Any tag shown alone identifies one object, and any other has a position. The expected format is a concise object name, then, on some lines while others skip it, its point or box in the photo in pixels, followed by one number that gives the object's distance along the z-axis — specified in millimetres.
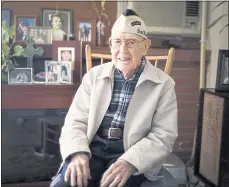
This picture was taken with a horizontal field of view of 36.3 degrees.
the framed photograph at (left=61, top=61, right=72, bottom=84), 2031
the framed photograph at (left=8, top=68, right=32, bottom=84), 1993
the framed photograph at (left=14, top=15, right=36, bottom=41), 2162
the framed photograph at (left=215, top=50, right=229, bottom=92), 1986
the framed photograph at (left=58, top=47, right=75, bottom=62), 2078
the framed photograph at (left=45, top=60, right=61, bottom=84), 2041
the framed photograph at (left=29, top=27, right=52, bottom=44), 2149
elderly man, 1290
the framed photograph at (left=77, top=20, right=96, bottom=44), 2262
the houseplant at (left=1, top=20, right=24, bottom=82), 1917
